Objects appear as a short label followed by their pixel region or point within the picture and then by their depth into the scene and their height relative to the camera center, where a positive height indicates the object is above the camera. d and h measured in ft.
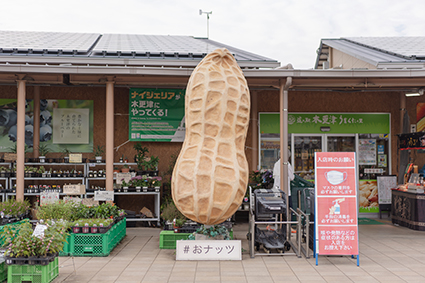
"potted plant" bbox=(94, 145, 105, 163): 33.94 +0.27
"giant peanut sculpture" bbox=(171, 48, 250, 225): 20.93 +0.41
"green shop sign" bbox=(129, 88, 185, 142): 35.68 +3.82
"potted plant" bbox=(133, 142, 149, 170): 34.08 +0.05
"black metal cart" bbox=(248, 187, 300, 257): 23.18 -4.17
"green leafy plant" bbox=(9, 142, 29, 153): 34.28 +0.54
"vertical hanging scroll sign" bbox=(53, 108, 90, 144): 35.53 +2.84
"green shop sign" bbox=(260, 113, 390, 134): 37.96 +3.34
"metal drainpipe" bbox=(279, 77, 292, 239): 29.07 +1.42
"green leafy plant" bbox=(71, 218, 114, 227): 22.74 -4.14
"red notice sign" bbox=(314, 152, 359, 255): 21.17 -2.74
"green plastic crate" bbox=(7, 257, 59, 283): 16.72 -5.31
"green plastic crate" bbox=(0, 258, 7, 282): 17.53 -5.51
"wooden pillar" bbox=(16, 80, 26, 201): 27.73 +0.73
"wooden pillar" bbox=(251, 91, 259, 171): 37.50 +2.44
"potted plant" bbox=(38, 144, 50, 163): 33.15 +0.36
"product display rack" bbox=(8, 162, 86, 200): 31.22 -2.09
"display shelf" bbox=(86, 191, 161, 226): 31.72 -4.55
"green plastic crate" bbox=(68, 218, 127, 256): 22.57 -5.39
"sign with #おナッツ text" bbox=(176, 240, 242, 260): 21.74 -5.50
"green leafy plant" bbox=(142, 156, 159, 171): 33.71 -0.72
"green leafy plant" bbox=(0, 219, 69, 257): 16.90 -3.99
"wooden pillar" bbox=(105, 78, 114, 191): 29.12 +1.94
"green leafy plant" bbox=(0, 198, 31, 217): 24.49 -3.57
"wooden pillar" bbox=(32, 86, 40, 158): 34.86 +3.19
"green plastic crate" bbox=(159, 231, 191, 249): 24.67 -5.55
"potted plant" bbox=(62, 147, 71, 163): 33.42 +0.09
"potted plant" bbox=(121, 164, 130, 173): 33.68 -1.26
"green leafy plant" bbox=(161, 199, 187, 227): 25.50 -4.13
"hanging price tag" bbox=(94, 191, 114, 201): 28.32 -3.04
